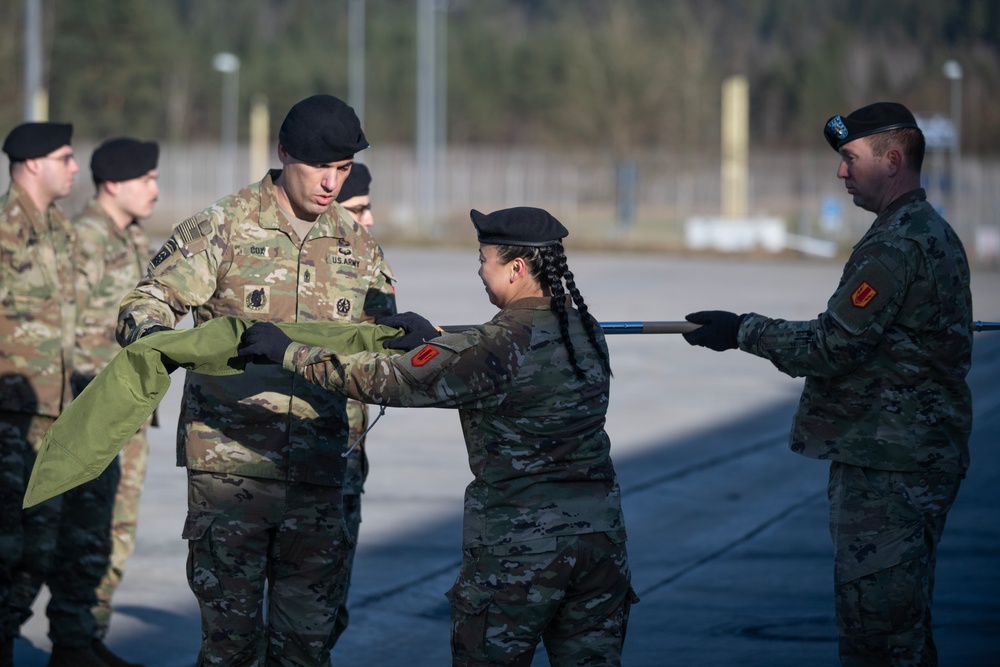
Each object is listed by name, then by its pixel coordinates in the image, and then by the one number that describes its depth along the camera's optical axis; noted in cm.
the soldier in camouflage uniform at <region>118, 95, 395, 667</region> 920
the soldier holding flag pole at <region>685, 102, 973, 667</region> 912
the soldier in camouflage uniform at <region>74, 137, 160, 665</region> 1252
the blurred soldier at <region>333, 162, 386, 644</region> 1018
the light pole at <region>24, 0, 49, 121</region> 4521
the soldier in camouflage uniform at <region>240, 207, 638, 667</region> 788
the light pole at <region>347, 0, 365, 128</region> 9575
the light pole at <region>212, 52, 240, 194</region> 10894
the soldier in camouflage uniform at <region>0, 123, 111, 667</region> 1145
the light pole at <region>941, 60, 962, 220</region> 6682
